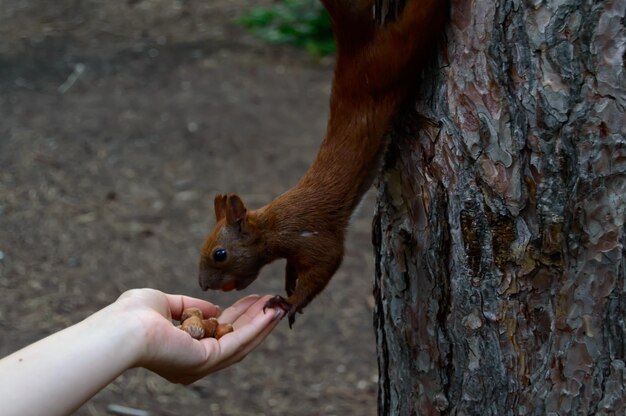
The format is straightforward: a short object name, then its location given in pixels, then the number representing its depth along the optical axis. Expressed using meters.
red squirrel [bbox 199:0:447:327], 0.73
